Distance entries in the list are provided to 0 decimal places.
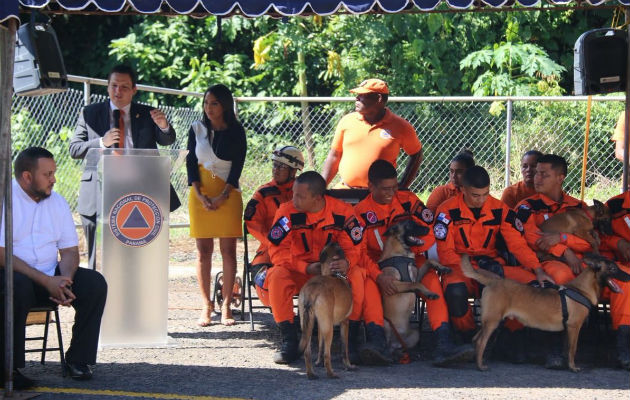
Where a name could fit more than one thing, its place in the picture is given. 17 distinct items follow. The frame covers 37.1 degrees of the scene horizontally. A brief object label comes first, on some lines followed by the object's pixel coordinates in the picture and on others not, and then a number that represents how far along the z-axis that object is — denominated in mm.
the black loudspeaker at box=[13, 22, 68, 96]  5680
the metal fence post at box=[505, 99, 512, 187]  11383
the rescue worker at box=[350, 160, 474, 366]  6312
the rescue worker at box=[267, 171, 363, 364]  6320
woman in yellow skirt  7531
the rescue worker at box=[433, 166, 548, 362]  6578
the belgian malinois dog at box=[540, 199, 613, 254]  6734
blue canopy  5629
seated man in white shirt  5625
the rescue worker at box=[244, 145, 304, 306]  7191
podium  6406
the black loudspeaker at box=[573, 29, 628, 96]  7188
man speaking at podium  6891
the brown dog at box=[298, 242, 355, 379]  5777
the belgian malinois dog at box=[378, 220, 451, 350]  6414
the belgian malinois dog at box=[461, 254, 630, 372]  6078
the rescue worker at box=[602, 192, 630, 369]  6238
